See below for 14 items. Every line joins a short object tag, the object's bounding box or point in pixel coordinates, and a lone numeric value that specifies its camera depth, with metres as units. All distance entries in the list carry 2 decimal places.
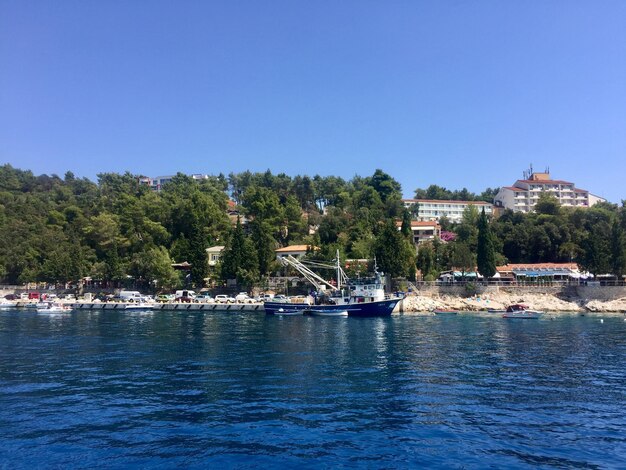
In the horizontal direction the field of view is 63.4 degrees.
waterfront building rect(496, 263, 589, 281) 79.38
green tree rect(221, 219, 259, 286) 81.19
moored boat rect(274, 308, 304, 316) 64.12
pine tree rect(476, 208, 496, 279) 75.94
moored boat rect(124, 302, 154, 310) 74.69
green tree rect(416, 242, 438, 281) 81.06
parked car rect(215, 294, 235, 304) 75.75
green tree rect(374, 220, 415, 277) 75.25
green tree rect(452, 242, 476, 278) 77.25
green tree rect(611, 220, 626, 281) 71.69
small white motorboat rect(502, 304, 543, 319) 60.78
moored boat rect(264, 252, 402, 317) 62.34
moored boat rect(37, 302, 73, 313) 70.00
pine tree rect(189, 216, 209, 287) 84.31
